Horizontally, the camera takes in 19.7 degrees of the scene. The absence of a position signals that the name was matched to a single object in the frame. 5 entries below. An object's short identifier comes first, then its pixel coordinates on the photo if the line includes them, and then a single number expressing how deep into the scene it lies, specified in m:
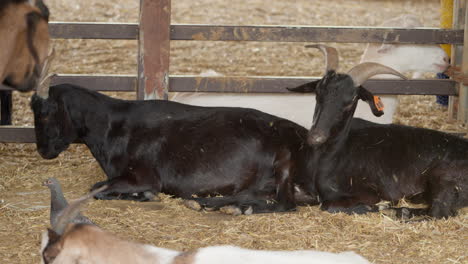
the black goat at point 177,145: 12.04
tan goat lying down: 5.74
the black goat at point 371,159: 11.25
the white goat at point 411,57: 15.42
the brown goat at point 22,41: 7.62
